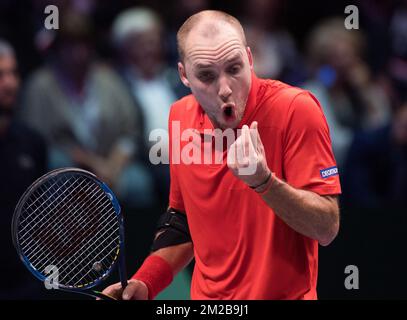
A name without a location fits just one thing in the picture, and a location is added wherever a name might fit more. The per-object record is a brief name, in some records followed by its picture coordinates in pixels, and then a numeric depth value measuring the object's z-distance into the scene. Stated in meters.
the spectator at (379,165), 12.30
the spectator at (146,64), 12.96
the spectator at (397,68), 13.67
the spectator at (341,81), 13.30
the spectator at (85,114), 12.30
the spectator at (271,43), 13.43
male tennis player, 6.46
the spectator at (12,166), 11.12
